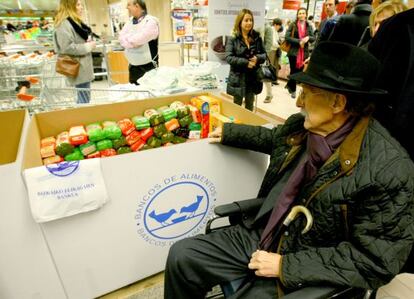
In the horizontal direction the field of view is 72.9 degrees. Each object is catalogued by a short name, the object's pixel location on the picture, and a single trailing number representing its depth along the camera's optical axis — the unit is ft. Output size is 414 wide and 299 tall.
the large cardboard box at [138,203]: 4.34
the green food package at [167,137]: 5.68
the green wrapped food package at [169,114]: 5.78
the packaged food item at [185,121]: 5.89
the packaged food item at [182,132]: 5.87
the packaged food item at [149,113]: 5.91
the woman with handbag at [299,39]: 15.62
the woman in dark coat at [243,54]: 10.45
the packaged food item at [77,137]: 4.98
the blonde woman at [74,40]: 8.84
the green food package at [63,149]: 4.85
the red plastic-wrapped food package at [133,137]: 5.47
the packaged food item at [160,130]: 5.66
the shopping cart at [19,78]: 8.95
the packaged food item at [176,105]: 6.16
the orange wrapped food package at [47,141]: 4.99
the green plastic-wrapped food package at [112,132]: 5.25
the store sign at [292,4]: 23.03
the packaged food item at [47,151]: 4.78
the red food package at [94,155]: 5.08
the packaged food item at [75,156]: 4.93
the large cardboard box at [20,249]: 3.58
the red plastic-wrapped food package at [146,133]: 5.58
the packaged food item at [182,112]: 5.90
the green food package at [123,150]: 5.36
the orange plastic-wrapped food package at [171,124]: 5.72
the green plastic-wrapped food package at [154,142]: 5.62
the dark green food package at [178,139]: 5.77
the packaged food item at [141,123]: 5.57
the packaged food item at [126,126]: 5.45
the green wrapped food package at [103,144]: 5.17
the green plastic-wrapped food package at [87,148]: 5.05
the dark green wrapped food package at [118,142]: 5.35
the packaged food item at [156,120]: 5.66
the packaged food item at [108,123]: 5.50
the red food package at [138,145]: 5.48
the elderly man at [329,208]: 2.99
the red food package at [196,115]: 6.02
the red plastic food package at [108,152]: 5.17
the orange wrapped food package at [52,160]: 4.72
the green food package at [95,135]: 5.12
